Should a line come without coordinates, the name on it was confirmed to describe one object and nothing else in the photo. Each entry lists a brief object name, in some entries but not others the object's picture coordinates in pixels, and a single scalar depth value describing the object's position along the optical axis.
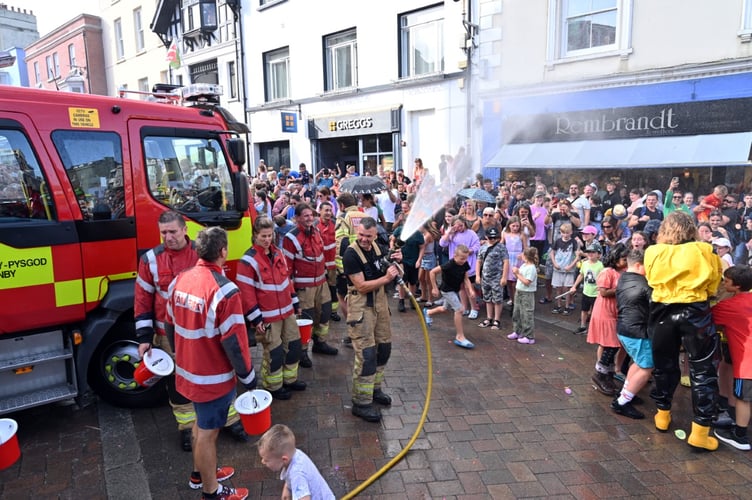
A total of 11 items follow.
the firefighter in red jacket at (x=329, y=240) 6.68
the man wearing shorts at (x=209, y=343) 3.20
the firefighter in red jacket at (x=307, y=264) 5.64
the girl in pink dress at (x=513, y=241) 7.55
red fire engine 4.02
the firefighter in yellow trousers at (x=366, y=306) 4.51
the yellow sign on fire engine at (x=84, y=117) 4.27
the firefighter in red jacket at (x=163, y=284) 3.92
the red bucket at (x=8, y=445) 2.83
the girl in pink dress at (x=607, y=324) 5.00
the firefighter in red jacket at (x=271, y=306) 4.57
